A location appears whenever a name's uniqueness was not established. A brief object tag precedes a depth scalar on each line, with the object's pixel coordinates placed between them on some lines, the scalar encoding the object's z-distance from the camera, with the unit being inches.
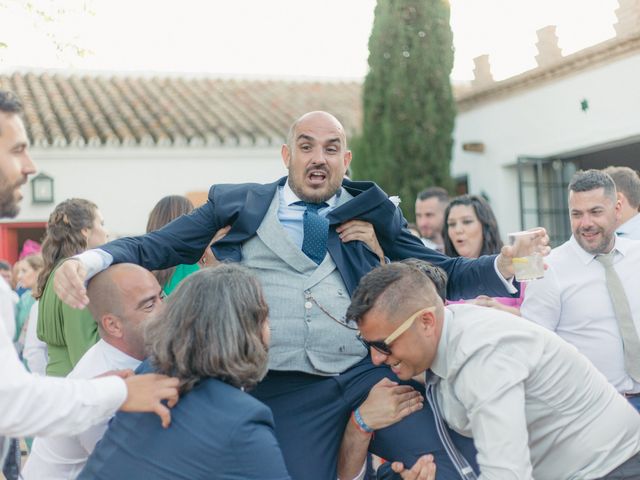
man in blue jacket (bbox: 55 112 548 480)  150.3
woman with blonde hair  193.6
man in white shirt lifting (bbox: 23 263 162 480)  144.3
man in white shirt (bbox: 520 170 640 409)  195.6
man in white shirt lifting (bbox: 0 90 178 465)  100.5
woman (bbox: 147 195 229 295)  211.5
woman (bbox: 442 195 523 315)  242.2
